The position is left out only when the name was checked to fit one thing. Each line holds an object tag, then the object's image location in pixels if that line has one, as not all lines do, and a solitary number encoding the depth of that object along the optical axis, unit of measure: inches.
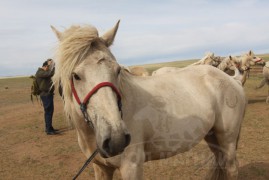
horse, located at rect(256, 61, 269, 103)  479.2
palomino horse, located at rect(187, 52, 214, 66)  434.6
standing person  292.2
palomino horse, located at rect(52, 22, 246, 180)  76.9
